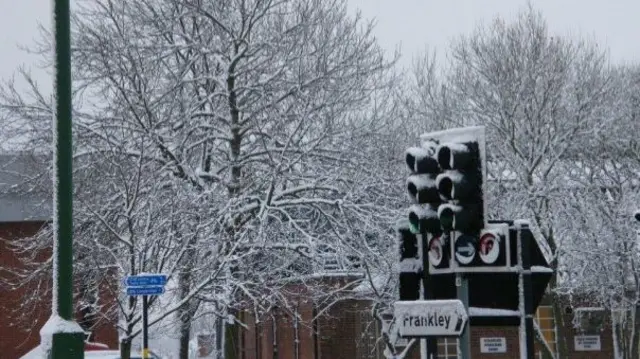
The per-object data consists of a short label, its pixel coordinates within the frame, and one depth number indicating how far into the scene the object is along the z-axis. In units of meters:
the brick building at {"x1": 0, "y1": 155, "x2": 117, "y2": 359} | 23.98
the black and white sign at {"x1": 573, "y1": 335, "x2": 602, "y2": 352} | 36.84
